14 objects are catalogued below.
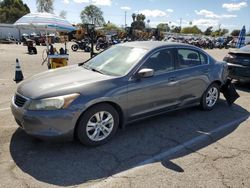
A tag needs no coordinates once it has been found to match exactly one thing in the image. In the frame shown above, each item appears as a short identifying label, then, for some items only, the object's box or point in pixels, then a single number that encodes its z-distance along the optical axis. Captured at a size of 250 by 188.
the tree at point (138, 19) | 70.39
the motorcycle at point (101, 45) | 18.41
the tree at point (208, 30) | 86.77
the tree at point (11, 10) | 56.10
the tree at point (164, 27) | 86.38
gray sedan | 2.75
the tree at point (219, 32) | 78.59
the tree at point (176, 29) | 88.35
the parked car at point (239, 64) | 5.87
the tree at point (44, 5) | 61.19
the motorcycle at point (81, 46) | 17.23
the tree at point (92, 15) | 80.83
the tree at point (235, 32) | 73.56
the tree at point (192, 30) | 91.55
